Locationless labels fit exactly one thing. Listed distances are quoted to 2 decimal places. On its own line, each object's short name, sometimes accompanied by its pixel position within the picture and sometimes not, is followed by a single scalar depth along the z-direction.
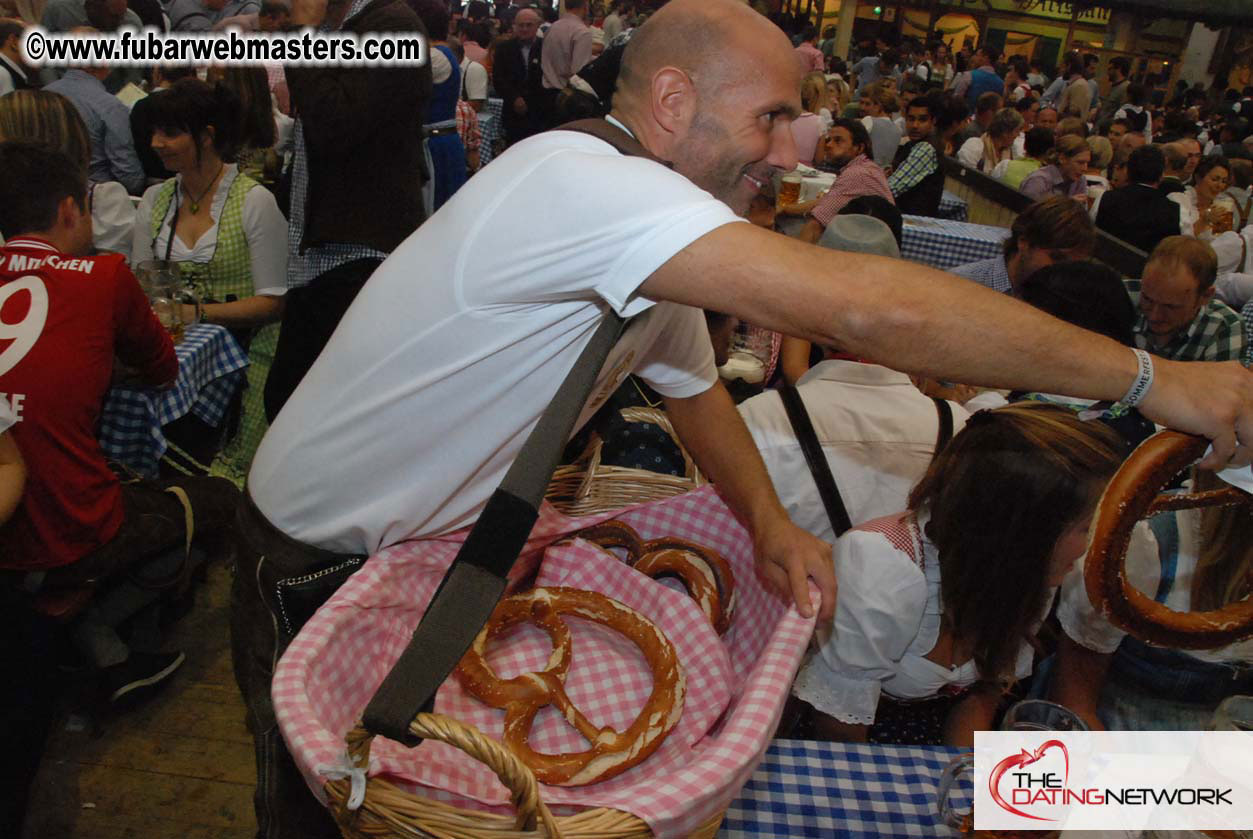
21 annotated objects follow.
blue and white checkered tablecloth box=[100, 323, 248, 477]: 2.88
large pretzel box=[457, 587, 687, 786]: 1.12
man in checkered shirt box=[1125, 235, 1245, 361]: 3.36
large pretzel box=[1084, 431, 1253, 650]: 1.00
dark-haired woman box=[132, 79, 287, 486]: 3.24
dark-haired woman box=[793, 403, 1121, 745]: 1.51
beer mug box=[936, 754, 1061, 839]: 1.21
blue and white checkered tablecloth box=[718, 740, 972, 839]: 1.25
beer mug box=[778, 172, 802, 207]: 5.14
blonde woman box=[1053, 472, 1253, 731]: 1.58
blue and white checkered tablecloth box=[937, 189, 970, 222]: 6.69
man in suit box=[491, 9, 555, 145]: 8.73
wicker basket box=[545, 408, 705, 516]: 1.84
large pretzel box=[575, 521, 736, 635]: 1.44
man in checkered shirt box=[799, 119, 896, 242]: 4.71
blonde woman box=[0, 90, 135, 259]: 3.27
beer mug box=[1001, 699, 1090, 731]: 1.23
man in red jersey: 2.25
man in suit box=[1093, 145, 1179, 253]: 5.13
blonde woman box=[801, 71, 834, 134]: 7.67
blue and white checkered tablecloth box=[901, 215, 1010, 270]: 5.18
